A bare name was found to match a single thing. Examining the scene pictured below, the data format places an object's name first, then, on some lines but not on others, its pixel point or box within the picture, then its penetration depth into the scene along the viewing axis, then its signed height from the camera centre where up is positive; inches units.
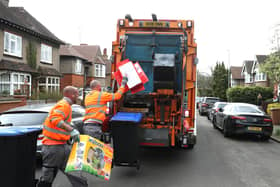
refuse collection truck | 244.4 +19.0
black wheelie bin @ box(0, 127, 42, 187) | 134.3 -36.0
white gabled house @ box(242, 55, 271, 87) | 1455.2 +105.2
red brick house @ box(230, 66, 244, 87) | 2116.4 +104.3
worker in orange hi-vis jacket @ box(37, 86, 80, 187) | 145.8 -27.5
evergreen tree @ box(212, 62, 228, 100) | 1853.2 +62.5
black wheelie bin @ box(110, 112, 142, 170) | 191.6 -37.2
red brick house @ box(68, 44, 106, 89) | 1460.4 +159.6
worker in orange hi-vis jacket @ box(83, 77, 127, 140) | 196.9 -15.4
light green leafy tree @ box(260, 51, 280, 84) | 738.7 +70.5
